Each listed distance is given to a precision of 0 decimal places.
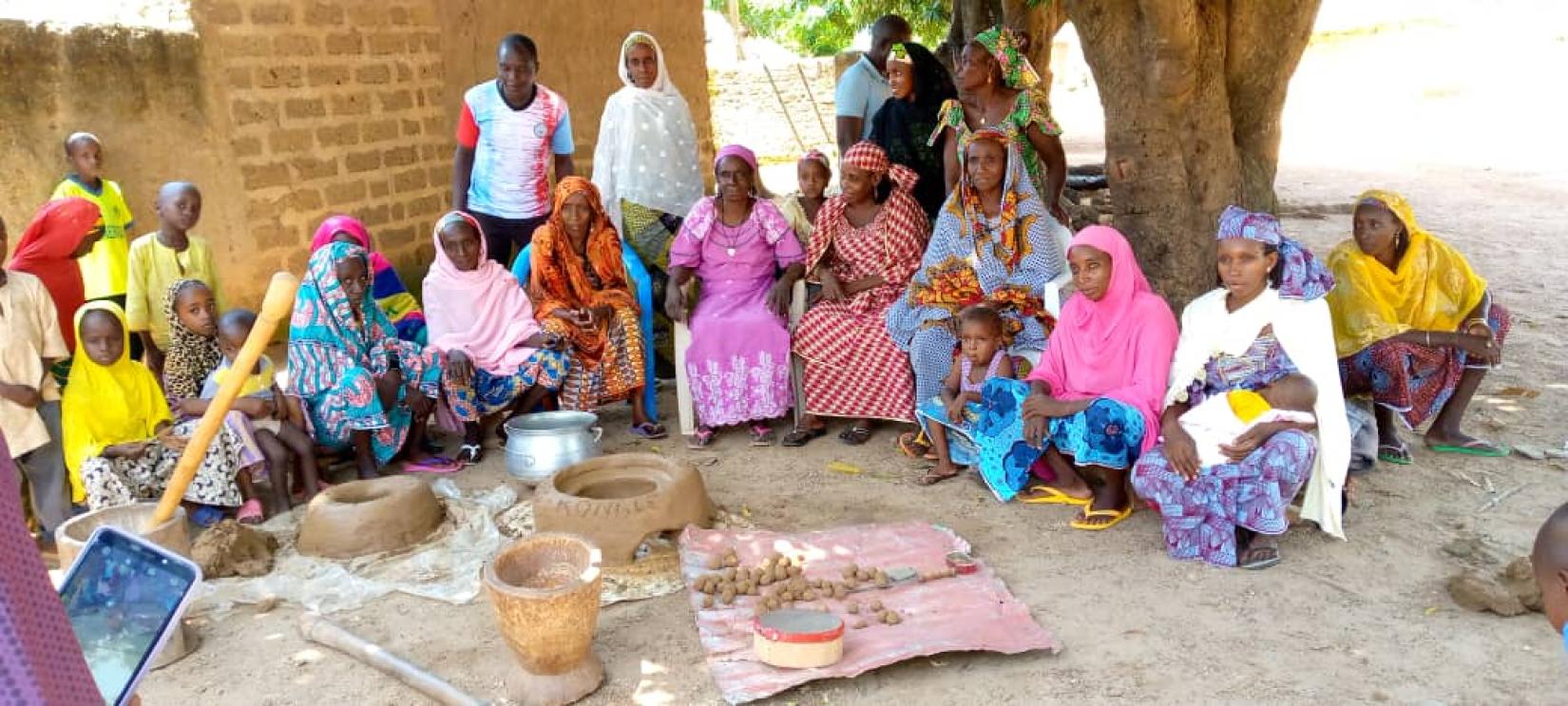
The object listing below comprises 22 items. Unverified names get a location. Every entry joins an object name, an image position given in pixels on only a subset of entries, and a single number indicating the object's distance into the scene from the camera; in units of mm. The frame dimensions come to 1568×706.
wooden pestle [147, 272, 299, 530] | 3301
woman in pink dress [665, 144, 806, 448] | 5562
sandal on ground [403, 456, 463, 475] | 5281
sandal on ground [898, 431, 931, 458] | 5258
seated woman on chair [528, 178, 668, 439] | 5637
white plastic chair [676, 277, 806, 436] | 5668
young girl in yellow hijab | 4320
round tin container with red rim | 3211
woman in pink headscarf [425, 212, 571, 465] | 5449
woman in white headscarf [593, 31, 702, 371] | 6379
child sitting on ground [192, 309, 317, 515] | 4656
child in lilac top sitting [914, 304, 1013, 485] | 4871
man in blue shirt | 6914
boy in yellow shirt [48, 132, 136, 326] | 5477
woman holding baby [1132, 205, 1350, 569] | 3902
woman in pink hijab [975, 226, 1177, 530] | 4312
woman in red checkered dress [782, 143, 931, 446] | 5426
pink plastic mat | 3285
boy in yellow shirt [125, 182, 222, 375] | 5047
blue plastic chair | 5844
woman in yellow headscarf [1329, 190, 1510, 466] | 4684
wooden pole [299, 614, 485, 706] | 3174
